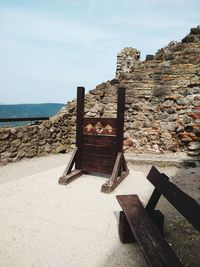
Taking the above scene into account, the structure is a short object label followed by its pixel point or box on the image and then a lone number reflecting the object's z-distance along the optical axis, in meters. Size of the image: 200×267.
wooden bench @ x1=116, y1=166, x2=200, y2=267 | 1.59
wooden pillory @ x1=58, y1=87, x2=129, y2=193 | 3.82
